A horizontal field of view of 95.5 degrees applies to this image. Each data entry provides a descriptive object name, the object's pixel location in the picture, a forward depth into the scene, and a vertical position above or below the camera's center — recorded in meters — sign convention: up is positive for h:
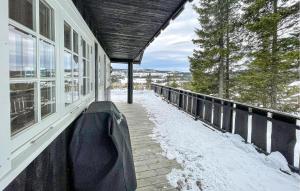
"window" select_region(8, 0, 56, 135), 0.72 +0.12
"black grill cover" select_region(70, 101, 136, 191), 1.26 -0.65
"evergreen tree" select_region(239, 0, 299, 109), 5.37 +1.89
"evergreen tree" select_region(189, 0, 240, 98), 7.65 +2.44
